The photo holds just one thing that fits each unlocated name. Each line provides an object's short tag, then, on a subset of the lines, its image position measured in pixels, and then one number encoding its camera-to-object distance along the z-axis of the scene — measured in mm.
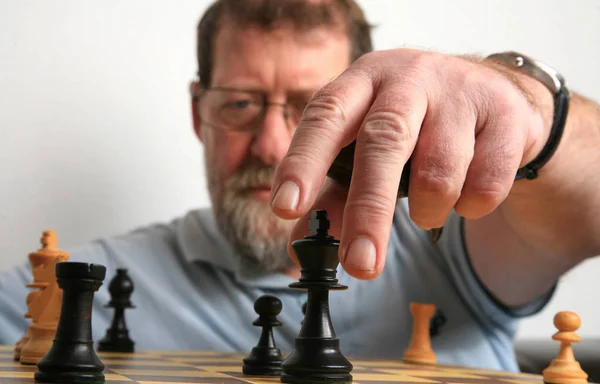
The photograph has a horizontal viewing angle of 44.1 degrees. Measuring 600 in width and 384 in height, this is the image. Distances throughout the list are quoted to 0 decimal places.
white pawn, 1046
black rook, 783
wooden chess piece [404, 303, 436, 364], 1427
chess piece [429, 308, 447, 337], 1818
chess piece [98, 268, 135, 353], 1438
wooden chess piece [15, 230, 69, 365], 1032
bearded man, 1641
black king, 826
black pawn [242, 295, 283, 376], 961
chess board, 868
